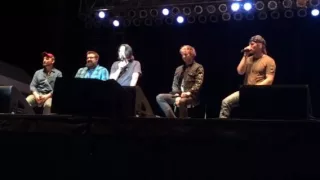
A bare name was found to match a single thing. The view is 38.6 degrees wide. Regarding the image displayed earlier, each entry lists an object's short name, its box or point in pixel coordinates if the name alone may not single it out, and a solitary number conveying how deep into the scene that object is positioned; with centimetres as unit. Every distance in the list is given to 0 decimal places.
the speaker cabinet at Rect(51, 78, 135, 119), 308
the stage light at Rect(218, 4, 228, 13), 648
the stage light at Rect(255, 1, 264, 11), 628
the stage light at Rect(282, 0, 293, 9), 619
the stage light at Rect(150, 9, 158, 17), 680
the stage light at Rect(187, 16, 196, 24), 675
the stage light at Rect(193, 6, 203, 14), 660
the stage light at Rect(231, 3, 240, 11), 638
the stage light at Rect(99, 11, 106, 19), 698
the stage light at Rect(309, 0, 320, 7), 604
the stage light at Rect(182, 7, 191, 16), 665
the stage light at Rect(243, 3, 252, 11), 630
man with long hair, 606
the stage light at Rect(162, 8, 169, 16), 672
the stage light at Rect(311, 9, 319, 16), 616
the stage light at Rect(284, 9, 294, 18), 630
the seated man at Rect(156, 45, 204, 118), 557
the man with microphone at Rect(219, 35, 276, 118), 516
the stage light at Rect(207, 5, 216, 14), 655
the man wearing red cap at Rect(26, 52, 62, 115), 593
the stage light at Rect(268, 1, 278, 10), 623
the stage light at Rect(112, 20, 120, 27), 709
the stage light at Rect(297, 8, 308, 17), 623
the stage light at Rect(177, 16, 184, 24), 676
